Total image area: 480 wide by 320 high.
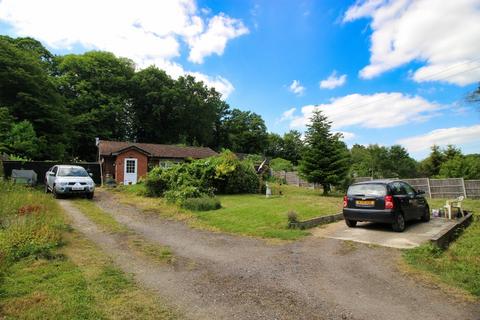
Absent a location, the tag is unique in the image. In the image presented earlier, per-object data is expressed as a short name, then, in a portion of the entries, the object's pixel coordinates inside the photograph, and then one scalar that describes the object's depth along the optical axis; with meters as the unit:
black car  9.33
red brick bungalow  26.53
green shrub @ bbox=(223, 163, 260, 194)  19.94
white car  15.97
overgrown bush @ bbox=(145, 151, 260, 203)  16.78
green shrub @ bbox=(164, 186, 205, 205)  14.47
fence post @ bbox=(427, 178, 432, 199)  22.56
